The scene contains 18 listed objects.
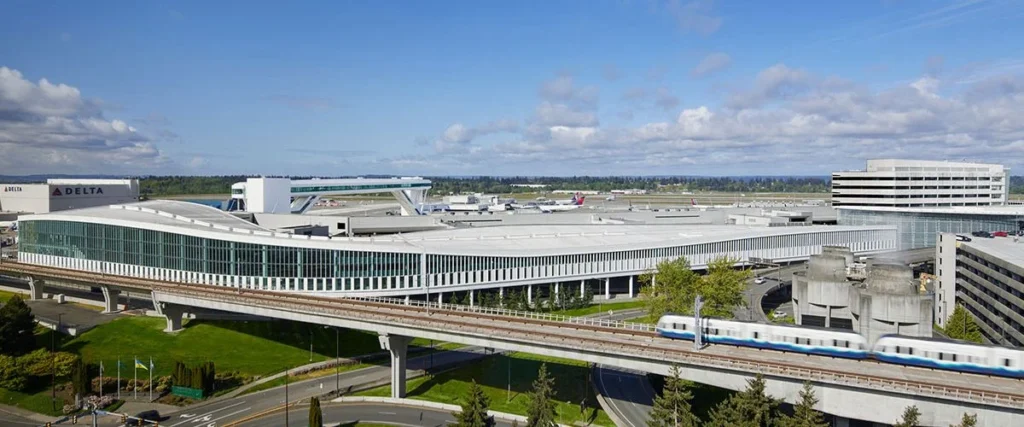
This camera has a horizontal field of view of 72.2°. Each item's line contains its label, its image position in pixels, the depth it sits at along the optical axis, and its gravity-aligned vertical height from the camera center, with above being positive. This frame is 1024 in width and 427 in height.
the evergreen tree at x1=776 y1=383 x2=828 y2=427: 47.01 -15.44
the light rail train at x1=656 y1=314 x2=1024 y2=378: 52.47 -12.93
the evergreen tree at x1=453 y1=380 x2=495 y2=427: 55.38 -17.84
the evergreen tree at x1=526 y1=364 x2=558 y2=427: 53.78 -17.37
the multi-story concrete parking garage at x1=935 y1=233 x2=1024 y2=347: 75.25 -11.89
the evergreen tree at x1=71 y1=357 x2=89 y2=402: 69.50 -19.10
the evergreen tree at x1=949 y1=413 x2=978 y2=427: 44.41 -14.87
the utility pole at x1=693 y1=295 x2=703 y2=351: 58.44 -12.00
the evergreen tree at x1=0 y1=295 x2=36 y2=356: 79.31 -16.35
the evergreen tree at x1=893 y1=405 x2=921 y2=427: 45.91 -15.17
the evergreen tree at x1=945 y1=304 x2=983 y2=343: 81.81 -16.75
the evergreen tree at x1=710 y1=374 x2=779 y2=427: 49.75 -15.91
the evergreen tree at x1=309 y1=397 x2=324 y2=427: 58.41 -18.86
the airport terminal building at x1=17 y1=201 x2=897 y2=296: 98.81 -10.29
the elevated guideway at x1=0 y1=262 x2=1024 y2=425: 48.38 -13.96
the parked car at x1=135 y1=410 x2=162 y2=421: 66.12 -21.66
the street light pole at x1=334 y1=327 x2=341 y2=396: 73.53 -19.86
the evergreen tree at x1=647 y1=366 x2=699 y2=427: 52.41 -16.56
